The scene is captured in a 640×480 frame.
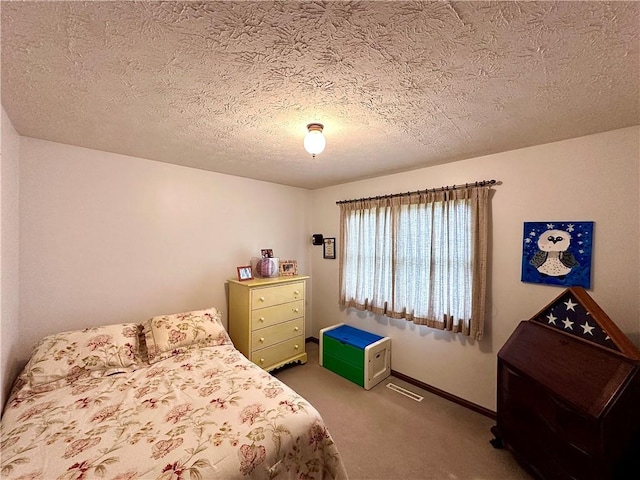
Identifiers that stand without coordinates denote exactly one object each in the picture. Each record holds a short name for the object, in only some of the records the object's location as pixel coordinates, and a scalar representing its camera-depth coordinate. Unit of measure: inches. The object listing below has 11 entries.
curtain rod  88.9
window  91.0
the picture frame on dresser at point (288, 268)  132.4
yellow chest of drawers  108.1
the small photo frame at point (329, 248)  143.1
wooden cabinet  48.3
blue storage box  105.3
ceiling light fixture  62.6
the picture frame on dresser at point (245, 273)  117.5
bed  42.5
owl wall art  72.0
